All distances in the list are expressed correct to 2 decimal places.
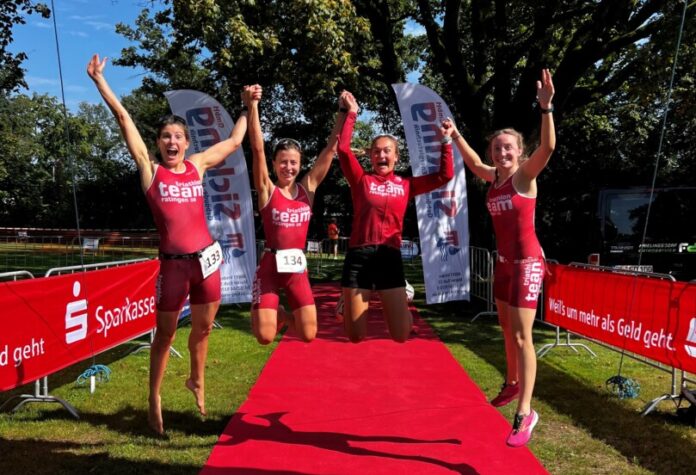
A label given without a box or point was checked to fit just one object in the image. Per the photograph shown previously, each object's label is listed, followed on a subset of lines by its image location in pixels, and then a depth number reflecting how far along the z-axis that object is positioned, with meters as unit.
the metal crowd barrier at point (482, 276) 10.95
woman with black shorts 4.46
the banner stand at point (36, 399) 5.12
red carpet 4.04
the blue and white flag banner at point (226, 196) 9.31
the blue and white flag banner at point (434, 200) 9.54
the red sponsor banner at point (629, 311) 5.09
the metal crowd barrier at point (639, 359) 5.36
